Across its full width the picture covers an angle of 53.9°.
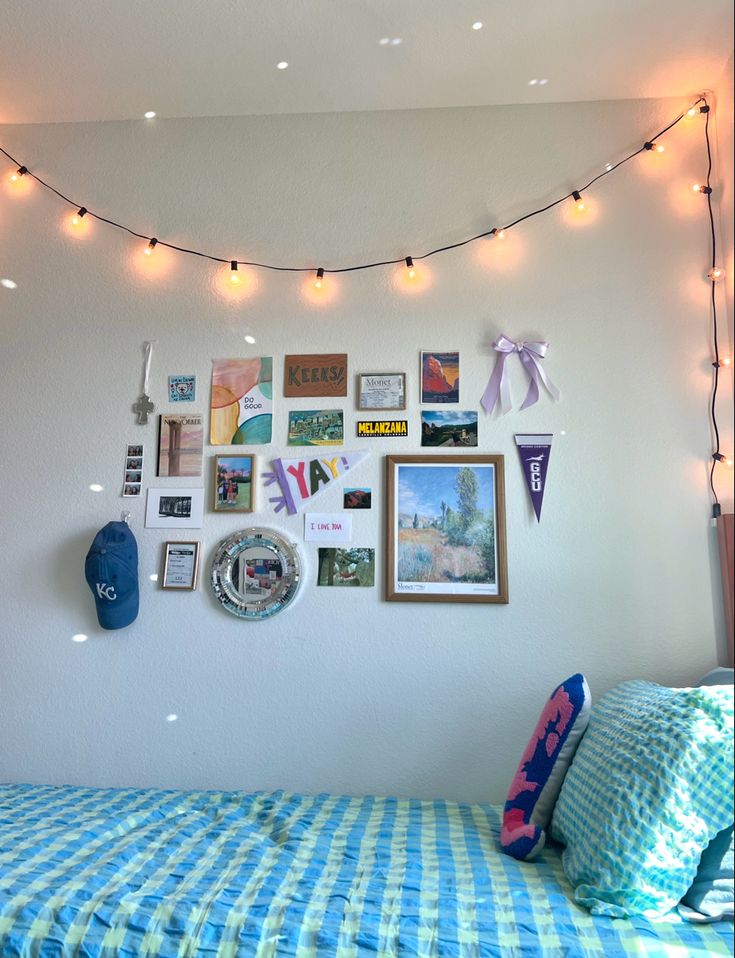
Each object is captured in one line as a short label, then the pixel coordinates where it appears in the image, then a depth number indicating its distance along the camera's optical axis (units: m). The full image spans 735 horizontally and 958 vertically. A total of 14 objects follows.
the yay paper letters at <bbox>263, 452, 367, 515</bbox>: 2.20
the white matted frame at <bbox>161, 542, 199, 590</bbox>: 2.20
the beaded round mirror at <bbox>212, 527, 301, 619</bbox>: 2.16
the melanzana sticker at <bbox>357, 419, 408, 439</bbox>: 2.20
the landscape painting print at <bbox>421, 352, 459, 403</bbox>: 2.20
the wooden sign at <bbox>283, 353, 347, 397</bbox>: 2.24
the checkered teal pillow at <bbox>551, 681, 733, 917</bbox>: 1.27
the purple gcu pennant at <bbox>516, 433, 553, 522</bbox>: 2.12
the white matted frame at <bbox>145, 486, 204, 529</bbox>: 2.24
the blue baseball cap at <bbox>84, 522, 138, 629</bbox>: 2.15
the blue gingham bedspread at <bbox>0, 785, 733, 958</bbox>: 1.23
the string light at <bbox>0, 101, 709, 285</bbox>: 2.23
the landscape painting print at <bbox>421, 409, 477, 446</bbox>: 2.18
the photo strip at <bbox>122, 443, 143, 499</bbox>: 2.27
